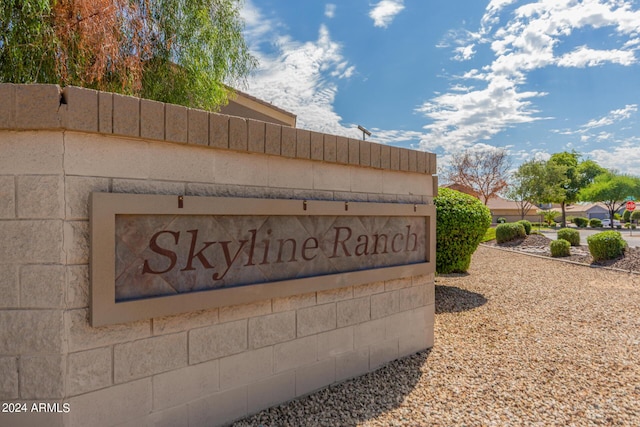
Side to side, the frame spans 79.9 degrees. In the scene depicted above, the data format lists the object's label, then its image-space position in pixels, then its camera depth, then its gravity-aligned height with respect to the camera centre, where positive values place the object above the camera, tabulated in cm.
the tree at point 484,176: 3869 +399
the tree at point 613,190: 4400 +306
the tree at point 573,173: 4378 +558
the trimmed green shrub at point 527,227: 2048 -60
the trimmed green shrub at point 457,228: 771 -25
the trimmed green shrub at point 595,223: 4347 -77
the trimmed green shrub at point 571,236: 1591 -83
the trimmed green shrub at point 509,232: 1834 -78
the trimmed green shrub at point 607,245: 1152 -87
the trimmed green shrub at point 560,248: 1328 -113
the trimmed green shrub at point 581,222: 4491 -69
